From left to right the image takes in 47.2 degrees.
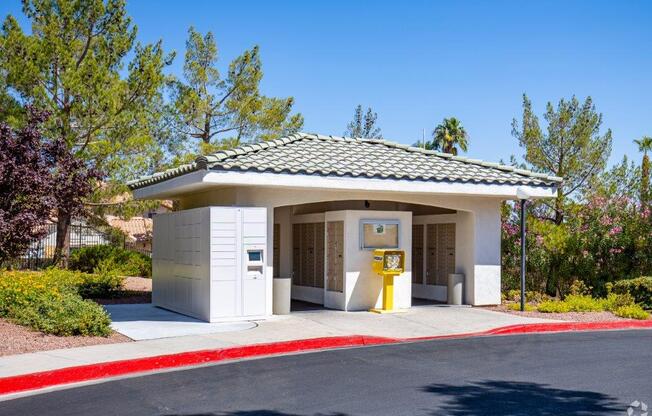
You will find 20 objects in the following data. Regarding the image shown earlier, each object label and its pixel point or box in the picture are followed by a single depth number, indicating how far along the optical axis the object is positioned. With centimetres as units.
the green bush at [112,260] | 2605
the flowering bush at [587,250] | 1975
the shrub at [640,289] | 1738
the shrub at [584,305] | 1680
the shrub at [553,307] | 1650
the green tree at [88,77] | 2361
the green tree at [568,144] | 2847
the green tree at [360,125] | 4644
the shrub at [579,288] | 1914
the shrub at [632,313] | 1589
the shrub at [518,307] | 1701
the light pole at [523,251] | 1666
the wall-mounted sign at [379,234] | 1631
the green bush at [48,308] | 1214
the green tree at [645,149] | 3744
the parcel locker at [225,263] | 1388
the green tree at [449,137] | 5382
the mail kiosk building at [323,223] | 1416
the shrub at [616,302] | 1700
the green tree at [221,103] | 3341
